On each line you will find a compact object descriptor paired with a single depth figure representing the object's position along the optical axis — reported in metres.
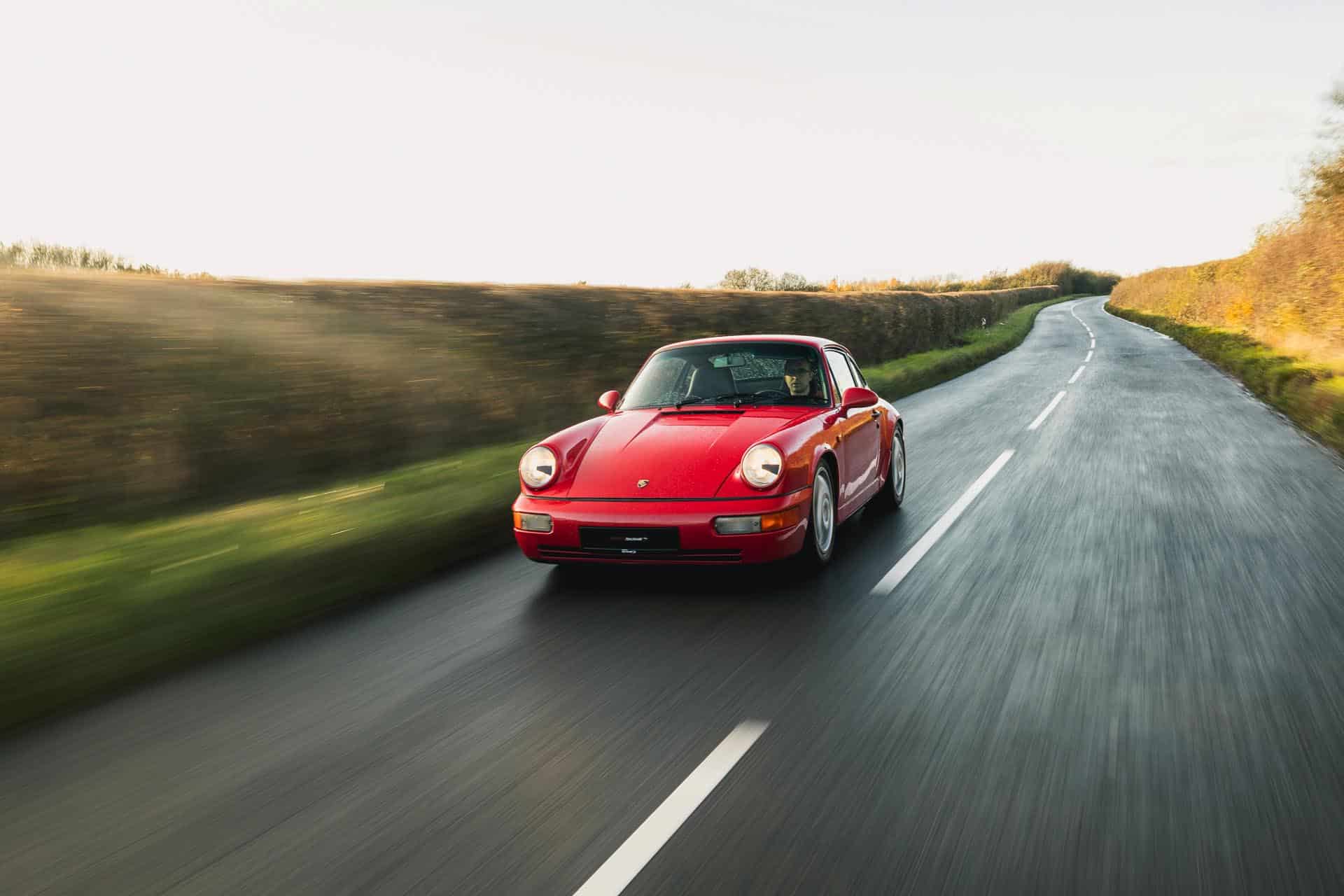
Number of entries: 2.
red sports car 5.59
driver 7.07
